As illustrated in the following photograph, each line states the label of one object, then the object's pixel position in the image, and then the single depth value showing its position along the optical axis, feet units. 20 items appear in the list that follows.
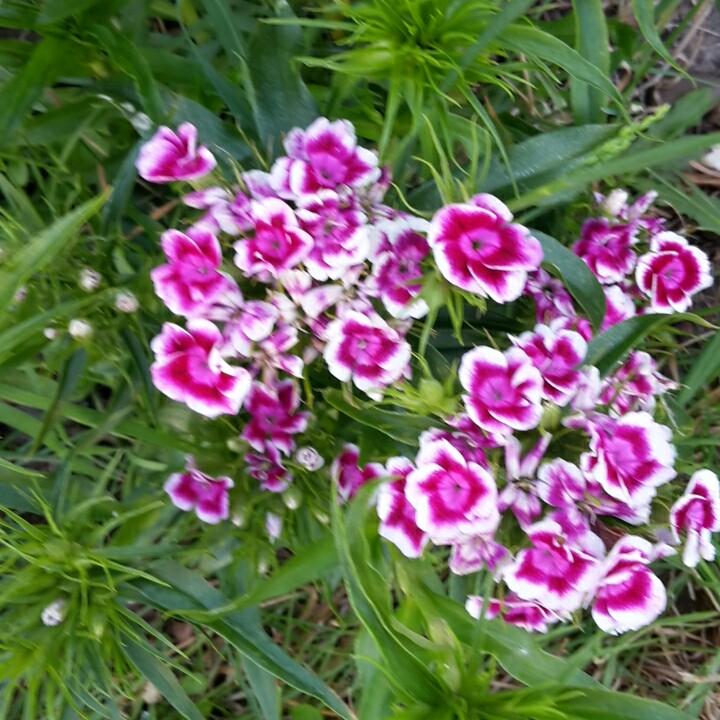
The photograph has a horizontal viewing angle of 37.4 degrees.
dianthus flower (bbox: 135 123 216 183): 0.85
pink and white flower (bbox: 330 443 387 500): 0.94
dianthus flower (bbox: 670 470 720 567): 0.80
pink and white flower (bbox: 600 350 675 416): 0.88
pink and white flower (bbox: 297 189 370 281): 0.82
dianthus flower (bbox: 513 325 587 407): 0.82
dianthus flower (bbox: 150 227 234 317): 0.82
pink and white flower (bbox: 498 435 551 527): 0.81
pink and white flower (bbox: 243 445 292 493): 0.94
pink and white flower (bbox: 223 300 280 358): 0.83
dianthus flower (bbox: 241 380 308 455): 0.91
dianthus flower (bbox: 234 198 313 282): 0.81
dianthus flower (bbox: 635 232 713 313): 0.96
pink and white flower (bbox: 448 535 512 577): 0.82
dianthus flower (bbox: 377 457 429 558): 0.83
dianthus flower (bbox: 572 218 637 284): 0.99
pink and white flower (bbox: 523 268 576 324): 0.94
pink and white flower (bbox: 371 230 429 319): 0.84
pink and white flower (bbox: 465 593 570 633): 0.86
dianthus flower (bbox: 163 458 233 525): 0.95
